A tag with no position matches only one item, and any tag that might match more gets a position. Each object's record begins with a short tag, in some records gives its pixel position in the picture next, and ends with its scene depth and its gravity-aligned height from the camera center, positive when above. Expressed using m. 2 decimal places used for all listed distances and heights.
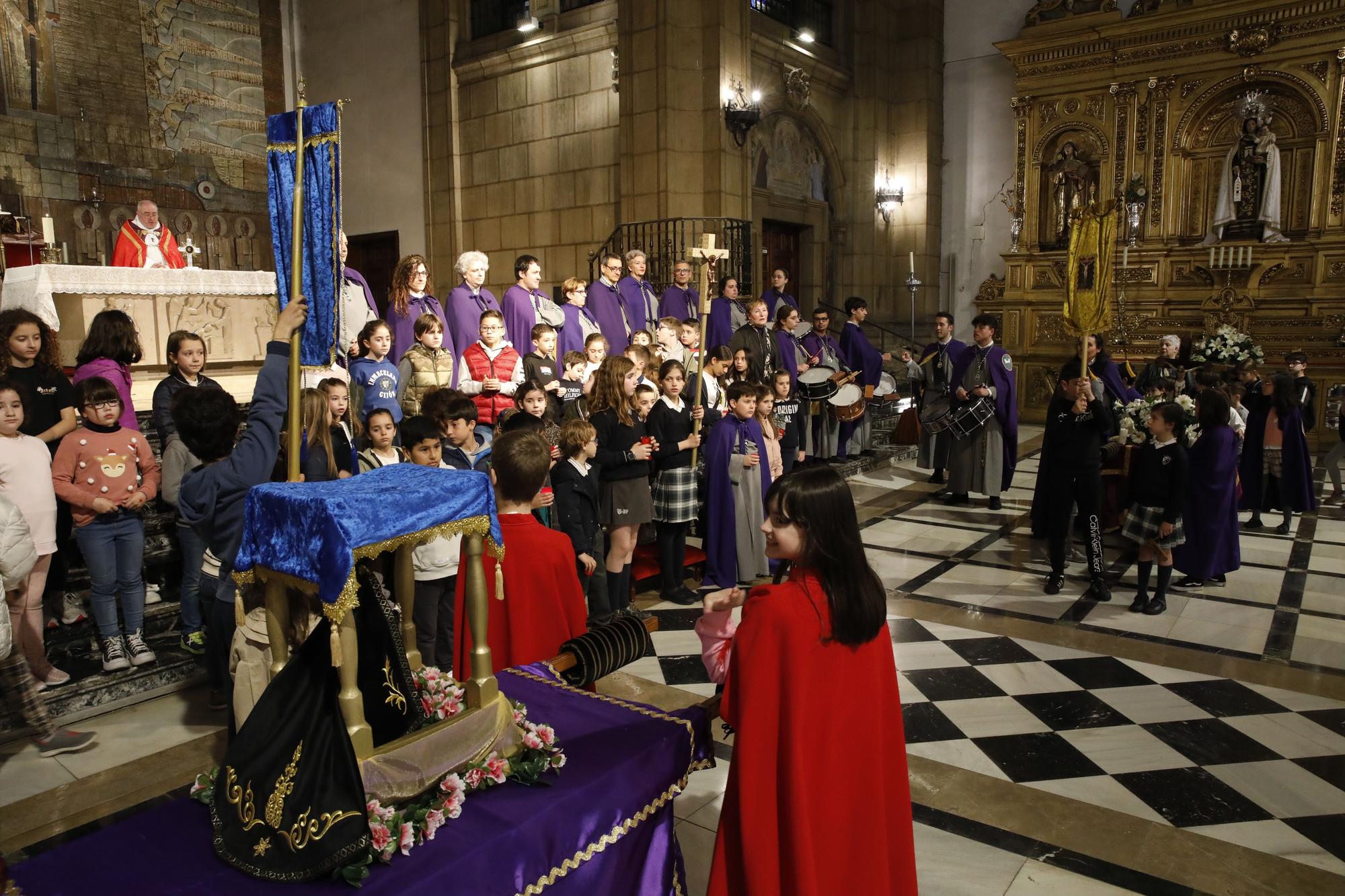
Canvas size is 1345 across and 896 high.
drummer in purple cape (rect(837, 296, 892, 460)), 10.62 -0.25
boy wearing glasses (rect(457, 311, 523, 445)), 6.22 -0.22
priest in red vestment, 7.84 +0.89
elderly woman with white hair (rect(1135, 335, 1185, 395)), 8.70 -0.29
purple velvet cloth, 1.67 -0.98
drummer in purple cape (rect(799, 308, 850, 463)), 10.05 -0.76
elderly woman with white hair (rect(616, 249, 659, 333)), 8.95 +0.42
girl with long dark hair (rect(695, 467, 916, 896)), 2.15 -0.90
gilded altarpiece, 12.45 +2.64
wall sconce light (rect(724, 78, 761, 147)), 12.12 +3.01
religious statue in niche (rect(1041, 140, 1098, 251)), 14.40 +2.36
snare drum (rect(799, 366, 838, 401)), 9.40 -0.46
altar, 6.86 +0.31
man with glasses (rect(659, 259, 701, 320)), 9.41 +0.42
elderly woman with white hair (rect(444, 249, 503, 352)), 7.27 +0.28
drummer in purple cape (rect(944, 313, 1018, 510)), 8.66 -0.82
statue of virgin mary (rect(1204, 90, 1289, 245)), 12.79 +2.17
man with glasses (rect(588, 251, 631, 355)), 8.75 +0.30
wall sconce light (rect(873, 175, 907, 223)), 15.81 +2.50
